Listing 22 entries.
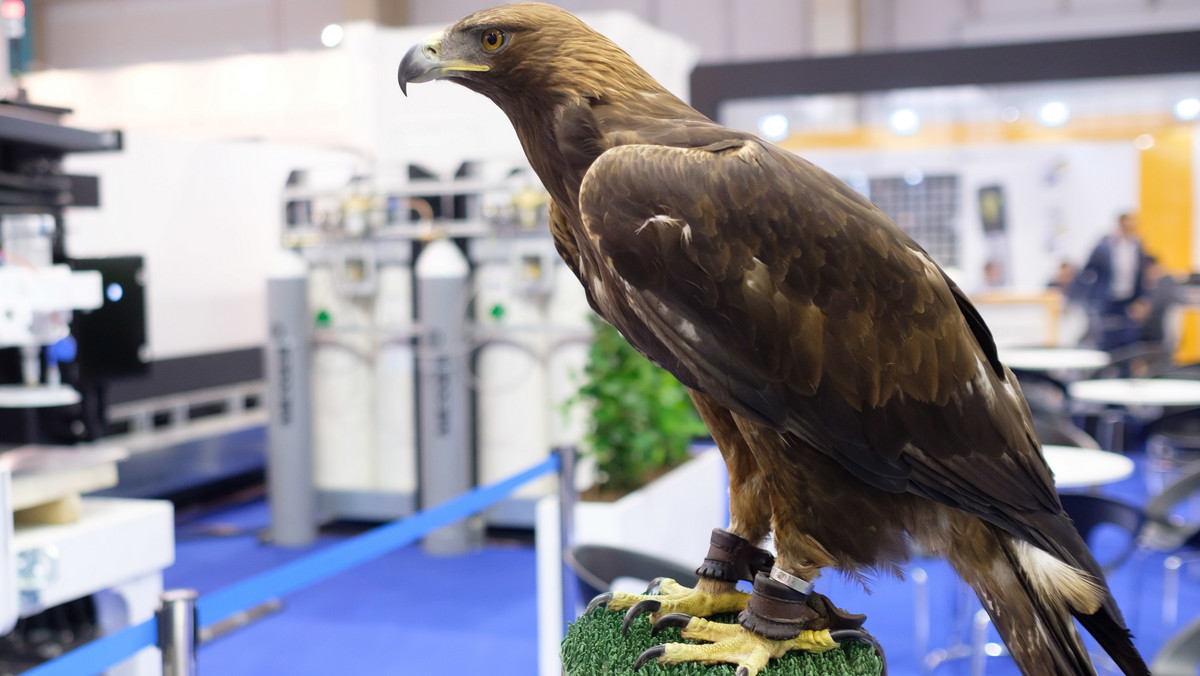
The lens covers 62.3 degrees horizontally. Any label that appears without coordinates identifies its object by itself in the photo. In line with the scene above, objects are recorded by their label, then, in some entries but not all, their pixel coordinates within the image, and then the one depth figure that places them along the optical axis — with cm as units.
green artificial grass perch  99
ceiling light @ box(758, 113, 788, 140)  688
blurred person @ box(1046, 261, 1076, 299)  832
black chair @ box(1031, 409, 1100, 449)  383
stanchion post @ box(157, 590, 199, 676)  163
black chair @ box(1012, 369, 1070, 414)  474
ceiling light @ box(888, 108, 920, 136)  702
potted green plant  386
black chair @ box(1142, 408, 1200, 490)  466
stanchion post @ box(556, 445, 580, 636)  306
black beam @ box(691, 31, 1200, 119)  610
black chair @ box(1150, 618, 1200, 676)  194
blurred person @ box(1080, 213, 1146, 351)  823
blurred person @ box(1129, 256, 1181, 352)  806
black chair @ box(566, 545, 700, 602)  223
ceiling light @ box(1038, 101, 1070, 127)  712
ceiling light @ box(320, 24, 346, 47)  1111
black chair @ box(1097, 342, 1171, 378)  608
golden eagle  90
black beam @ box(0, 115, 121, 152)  291
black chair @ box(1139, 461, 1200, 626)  330
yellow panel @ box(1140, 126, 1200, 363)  892
